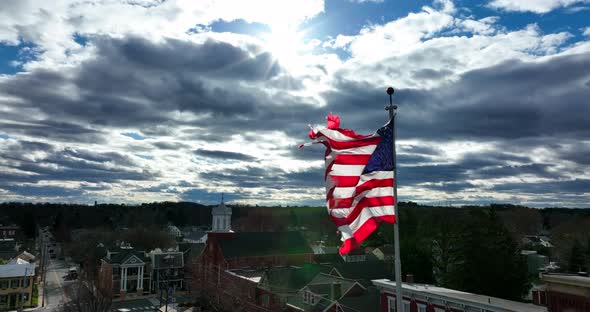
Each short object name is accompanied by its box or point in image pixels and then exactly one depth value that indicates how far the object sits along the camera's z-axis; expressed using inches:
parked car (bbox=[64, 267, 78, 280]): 3344.0
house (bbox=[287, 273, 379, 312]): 1386.6
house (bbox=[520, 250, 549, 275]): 3144.7
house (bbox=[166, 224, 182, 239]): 6162.4
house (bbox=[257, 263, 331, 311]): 1702.8
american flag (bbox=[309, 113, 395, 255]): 502.6
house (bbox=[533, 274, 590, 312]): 703.7
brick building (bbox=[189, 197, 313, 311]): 2561.5
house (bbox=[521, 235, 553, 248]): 4817.9
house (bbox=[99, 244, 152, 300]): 2833.9
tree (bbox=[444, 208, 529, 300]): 1701.5
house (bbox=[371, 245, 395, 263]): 3875.0
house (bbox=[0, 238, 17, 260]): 3570.4
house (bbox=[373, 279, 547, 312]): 1013.8
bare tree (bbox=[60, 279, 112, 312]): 1596.9
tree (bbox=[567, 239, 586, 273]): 2657.5
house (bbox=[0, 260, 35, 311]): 2442.3
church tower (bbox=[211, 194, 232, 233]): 2915.8
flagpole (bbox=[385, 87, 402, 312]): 467.2
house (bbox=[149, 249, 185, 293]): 2992.1
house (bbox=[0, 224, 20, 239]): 5944.9
